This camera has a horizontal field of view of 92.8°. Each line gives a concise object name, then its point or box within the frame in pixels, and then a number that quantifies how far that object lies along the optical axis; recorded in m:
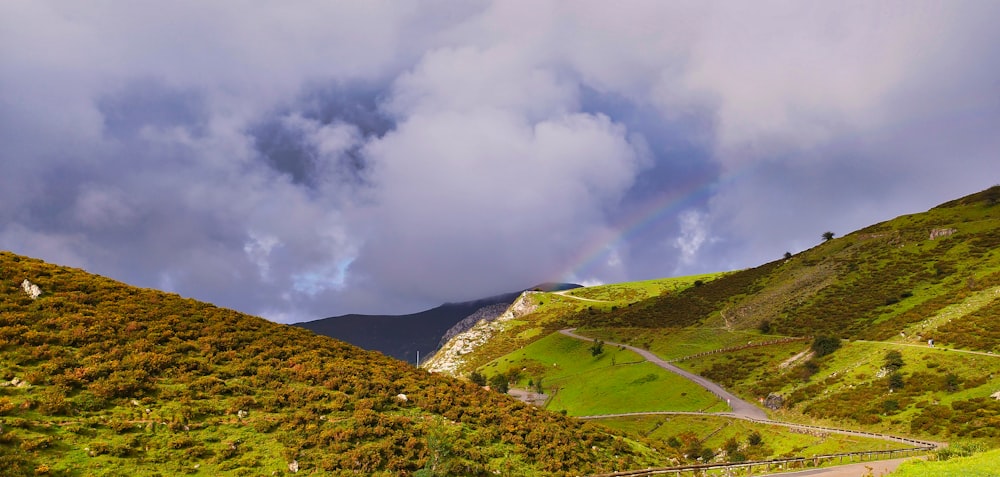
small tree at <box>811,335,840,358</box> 98.88
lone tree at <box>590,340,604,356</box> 156.38
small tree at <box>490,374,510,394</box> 136.68
